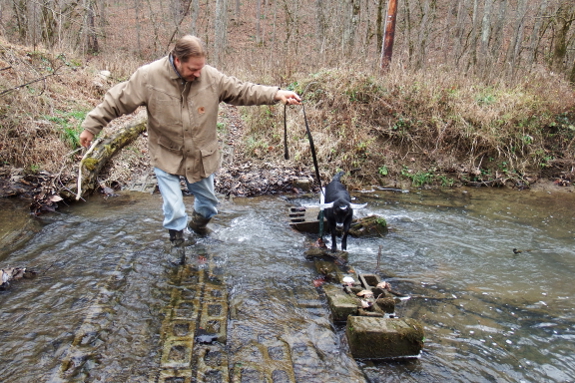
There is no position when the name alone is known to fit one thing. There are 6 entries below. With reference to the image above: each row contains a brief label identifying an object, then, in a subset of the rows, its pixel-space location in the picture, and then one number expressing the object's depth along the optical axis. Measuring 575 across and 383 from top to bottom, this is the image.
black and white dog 4.96
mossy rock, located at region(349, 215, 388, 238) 5.86
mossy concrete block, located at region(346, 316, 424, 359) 3.11
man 3.67
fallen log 6.85
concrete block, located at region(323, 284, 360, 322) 3.57
